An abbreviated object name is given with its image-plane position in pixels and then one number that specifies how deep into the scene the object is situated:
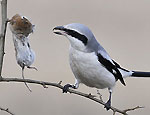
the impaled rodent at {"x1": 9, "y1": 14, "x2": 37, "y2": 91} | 4.48
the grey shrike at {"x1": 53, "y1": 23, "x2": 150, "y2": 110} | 5.90
